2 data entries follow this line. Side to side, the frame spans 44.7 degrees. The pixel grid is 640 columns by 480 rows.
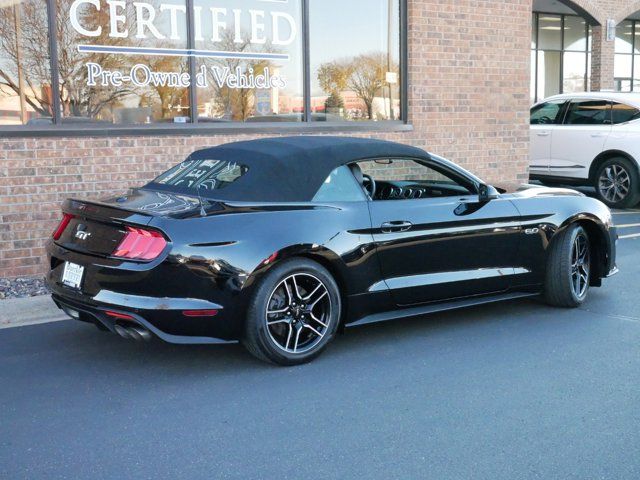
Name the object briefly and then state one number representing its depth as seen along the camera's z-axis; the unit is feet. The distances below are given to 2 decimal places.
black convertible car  15.38
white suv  41.32
